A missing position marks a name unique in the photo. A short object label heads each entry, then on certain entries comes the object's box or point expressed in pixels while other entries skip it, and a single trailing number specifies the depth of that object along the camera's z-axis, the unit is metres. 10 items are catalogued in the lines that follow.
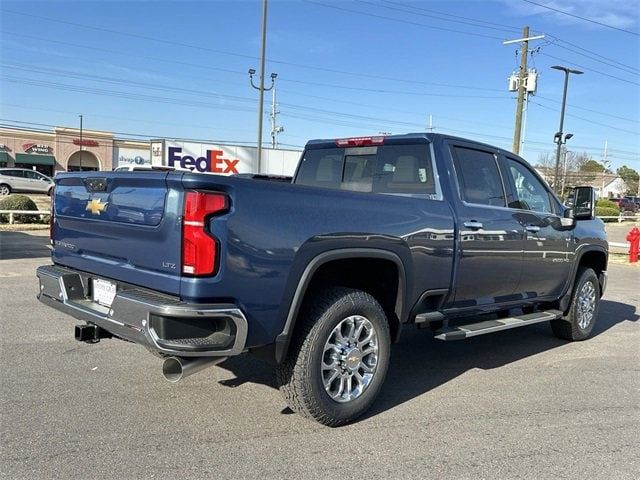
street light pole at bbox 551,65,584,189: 35.16
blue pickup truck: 3.17
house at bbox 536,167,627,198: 73.03
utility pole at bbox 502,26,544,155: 25.05
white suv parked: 30.62
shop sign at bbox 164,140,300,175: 27.05
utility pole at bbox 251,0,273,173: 25.89
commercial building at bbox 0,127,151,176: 54.41
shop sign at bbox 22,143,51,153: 54.81
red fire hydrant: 16.02
